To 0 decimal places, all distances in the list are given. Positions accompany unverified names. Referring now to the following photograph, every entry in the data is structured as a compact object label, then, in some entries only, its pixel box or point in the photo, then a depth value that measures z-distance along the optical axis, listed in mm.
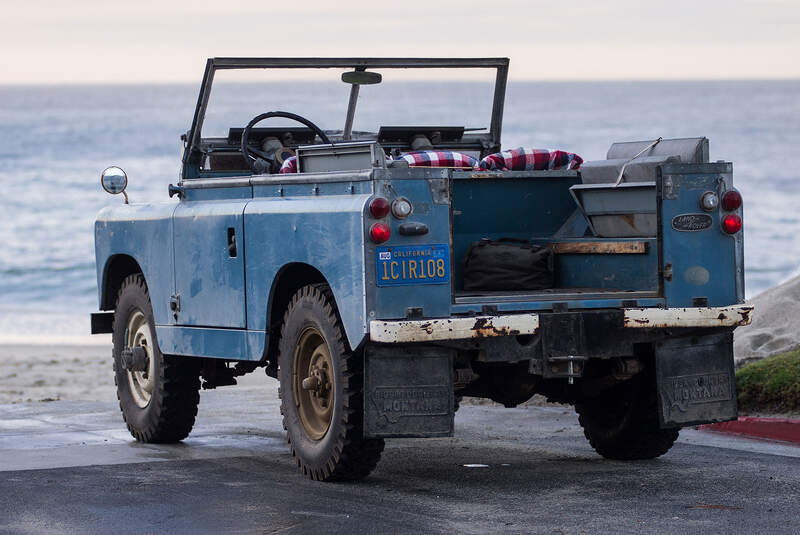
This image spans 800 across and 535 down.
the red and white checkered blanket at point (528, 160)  16469
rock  23047
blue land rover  13914
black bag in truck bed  15734
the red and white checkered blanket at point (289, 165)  16534
